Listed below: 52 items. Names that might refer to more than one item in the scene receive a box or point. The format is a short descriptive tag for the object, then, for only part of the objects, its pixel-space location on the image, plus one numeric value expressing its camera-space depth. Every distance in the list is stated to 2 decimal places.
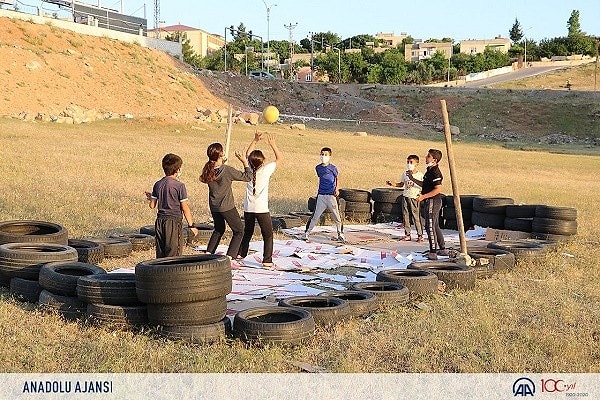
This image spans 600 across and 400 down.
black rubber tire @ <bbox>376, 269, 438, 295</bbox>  9.92
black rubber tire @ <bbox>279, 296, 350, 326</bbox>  8.31
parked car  84.91
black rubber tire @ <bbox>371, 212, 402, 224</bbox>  17.60
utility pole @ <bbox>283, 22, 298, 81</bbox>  116.81
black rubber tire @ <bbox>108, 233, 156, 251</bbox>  12.78
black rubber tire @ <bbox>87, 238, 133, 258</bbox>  12.07
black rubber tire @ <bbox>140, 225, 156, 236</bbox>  13.78
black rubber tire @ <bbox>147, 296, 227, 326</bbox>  7.80
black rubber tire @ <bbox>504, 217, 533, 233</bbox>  15.69
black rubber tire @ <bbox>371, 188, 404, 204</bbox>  17.62
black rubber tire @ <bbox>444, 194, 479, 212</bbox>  17.17
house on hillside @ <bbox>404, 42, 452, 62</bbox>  167.12
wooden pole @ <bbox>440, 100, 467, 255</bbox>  11.16
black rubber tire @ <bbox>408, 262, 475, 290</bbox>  10.48
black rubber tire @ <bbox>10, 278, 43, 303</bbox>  9.13
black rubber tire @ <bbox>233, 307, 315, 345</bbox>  7.50
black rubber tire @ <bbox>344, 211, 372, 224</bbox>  17.70
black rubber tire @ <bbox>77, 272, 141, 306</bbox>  8.20
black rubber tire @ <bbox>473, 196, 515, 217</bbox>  16.53
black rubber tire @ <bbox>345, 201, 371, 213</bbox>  17.77
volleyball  14.77
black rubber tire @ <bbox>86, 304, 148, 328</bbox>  7.95
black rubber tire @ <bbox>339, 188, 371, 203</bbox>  17.88
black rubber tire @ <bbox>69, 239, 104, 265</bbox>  11.39
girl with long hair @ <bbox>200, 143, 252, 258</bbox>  11.38
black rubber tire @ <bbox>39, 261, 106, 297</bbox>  8.63
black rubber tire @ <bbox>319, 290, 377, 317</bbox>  8.77
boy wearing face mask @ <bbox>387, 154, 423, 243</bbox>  14.73
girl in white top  11.88
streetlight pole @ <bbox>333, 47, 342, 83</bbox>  115.34
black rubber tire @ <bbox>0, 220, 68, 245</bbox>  10.80
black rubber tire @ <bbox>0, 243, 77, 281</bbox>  9.45
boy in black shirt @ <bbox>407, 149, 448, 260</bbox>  12.87
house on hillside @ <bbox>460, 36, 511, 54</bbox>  169.50
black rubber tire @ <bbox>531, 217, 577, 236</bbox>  15.10
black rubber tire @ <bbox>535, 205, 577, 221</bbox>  15.52
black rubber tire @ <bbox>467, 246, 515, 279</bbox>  11.34
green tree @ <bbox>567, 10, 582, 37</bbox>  151.00
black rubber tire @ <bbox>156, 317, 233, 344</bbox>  7.57
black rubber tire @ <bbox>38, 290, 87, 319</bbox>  8.35
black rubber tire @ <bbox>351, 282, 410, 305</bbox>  9.28
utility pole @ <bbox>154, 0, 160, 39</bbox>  90.30
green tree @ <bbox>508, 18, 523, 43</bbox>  177.88
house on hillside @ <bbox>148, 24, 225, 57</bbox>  172.75
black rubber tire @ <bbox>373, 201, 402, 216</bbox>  17.53
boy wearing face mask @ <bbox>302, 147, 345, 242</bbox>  14.77
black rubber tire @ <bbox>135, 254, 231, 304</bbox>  7.77
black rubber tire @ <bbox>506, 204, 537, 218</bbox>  16.03
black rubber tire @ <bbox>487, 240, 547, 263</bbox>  12.62
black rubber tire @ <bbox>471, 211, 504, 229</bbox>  16.52
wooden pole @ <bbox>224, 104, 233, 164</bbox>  12.45
